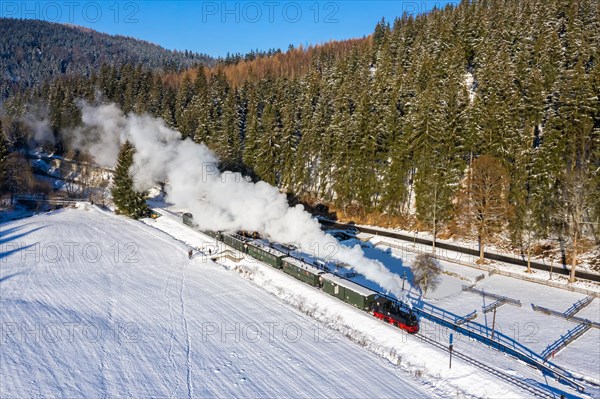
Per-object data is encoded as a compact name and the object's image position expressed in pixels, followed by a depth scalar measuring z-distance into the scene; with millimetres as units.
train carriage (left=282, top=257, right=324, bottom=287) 30234
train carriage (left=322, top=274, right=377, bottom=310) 25922
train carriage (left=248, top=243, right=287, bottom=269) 34062
